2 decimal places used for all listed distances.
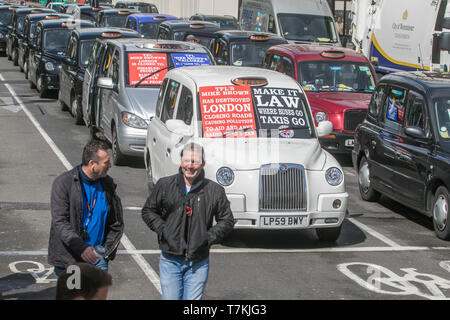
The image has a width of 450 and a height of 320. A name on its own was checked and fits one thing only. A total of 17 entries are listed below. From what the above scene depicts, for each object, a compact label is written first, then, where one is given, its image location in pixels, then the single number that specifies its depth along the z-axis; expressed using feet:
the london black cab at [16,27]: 108.06
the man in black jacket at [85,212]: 19.74
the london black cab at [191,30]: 80.38
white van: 83.51
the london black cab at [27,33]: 93.54
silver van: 46.60
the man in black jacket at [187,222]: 20.06
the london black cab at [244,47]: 66.95
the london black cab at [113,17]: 106.63
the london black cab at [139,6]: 140.67
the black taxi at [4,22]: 123.24
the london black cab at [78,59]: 63.05
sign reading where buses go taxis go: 33.81
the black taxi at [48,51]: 76.79
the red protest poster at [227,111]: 33.37
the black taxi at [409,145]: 34.94
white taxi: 30.66
